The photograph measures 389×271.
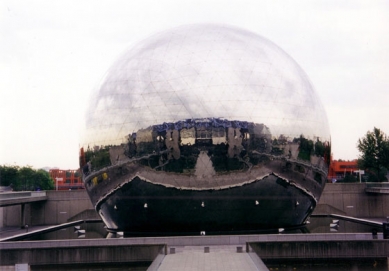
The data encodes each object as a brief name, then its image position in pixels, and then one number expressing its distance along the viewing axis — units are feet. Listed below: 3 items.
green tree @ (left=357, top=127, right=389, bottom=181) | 183.11
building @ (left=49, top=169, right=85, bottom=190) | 392.72
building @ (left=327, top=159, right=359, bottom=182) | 342.52
